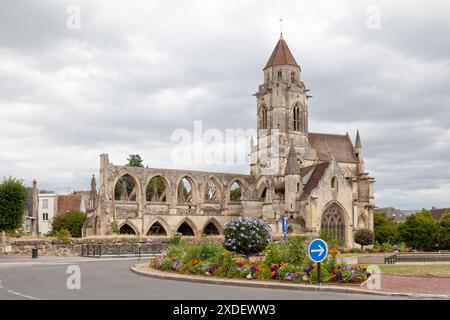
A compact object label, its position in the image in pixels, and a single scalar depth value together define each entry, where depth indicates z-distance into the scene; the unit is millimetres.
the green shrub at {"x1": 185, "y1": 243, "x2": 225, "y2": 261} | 22297
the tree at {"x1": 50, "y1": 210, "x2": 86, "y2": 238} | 74000
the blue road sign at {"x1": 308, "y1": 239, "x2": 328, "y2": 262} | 16172
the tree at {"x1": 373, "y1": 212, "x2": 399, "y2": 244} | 78156
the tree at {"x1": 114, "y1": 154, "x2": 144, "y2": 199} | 82506
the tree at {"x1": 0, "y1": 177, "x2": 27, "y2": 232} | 52875
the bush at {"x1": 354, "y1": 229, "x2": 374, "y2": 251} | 51544
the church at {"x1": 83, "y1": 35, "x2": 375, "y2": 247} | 63188
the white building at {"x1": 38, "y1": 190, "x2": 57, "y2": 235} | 88875
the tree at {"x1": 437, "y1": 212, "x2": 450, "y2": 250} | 72375
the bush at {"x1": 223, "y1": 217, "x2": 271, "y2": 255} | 22641
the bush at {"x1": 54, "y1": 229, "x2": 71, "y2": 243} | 42188
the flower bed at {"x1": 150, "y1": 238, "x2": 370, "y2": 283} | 17469
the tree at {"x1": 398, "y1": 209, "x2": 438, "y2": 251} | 71375
